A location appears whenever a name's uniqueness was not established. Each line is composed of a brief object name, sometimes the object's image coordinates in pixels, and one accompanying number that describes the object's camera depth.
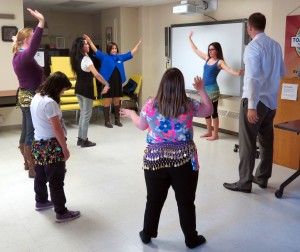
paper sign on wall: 3.80
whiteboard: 5.21
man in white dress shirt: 2.87
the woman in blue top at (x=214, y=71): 5.04
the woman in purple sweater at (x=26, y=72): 3.19
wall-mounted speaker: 6.44
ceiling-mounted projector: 5.32
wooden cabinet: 3.86
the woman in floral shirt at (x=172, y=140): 2.02
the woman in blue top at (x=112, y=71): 5.96
